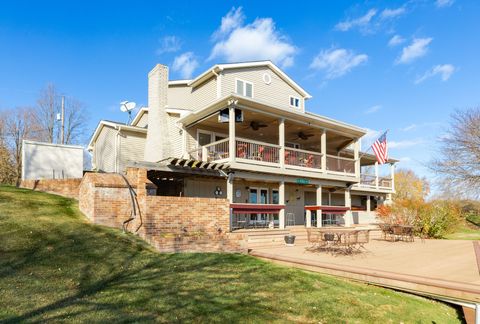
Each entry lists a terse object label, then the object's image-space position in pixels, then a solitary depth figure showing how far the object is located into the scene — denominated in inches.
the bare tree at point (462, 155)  1325.0
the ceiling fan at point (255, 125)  695.1
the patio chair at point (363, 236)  437.5
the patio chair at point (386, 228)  642.8
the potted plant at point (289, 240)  526.0
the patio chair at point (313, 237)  446.3
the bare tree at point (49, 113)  1524.4
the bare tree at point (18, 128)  1360.7
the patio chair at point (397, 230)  619.2
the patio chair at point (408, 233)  622.0
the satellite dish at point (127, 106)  849.5
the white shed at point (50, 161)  677.3
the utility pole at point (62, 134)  1220.0
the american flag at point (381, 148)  775.7
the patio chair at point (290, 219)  790.0
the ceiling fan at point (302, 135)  808.3
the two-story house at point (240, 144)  589.0
